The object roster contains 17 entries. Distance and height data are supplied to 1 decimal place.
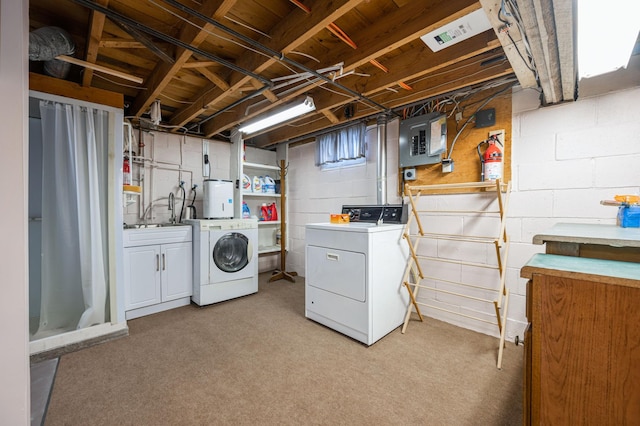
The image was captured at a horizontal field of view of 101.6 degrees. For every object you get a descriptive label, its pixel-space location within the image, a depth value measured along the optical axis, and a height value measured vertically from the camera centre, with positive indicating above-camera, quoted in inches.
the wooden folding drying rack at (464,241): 80.9 -11.2
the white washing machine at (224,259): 121.0 -23.3
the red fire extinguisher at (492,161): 88.2 +17.0
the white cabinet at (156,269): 107.4 -24.8
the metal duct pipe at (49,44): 67.4 +45.1
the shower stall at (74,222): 84.4 -3.1
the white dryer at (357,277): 87.9 -24.1
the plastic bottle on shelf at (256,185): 160.7 +16.9
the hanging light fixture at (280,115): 99.1 +41.2
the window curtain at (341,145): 128.4 +35.0
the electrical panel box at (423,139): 101.7 +29.2
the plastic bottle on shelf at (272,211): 172.6 +0.6
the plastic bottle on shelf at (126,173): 112.3 +17.3
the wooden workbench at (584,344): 28.9 -15.8
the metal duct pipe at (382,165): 119.0 +21.3
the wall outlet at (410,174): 111.3 +15.9
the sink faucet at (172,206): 140.7 +3.5
